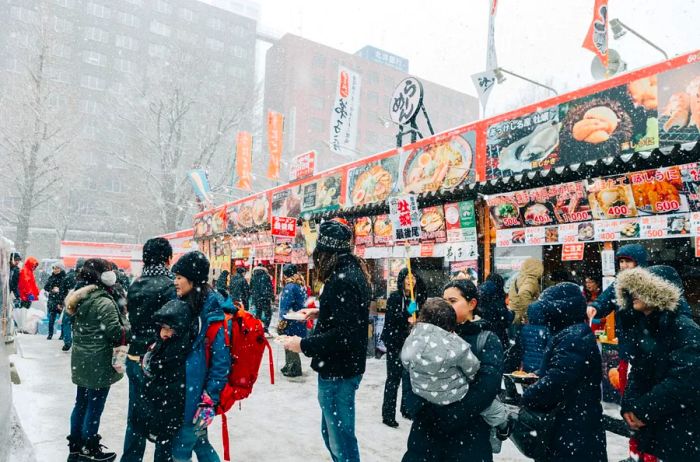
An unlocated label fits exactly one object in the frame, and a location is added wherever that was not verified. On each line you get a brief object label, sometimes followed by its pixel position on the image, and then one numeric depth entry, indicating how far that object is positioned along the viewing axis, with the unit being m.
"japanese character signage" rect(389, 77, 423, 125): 10.53
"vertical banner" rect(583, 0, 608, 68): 8.62
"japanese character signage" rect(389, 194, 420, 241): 6.90
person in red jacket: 10.79
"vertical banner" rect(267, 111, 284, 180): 18.98
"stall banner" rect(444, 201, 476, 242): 8.20
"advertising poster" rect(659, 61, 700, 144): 5.70
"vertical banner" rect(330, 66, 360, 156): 14.37
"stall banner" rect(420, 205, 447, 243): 8.72
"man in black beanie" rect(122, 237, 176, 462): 3.31
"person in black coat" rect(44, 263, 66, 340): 10.76
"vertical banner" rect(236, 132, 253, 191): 21.12
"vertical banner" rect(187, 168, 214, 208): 21.61
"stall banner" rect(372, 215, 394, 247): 10.16
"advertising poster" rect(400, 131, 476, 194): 8.63
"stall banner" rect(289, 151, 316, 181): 13.70
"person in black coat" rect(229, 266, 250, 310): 12.08
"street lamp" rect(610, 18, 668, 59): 9.62
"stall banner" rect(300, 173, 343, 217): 12.19
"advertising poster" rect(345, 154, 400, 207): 10.44
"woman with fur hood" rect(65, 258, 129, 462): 3.81
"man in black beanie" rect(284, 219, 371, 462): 2.87
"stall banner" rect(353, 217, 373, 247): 10.69
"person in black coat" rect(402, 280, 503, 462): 2.39
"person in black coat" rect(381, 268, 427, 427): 5.30
